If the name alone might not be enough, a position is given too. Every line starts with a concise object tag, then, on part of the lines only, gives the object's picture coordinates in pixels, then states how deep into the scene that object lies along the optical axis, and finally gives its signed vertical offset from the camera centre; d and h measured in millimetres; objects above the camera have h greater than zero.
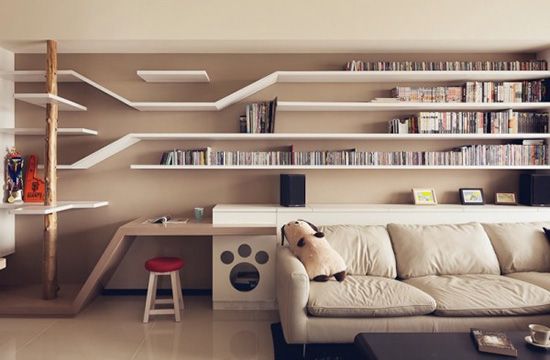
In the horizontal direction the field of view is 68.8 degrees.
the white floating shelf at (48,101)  3264 +699
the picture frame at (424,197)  3803 -150
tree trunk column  3385 +29
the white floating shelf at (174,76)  3531 +961
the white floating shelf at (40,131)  3498 +457
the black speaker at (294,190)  3557 -75
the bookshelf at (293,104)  3564 +691
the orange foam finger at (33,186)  3711 -33
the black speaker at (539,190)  3613 -83
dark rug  2586 -1130
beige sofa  2449 -694
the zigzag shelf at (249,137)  3562 +406
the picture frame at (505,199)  3791 -171
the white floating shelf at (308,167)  3580 +131
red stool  3178 -784
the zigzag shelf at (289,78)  3570 +959
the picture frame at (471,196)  3791 -142
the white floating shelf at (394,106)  3594 +688
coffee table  1848 -803
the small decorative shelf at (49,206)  3164 -202
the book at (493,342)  1850 -775
